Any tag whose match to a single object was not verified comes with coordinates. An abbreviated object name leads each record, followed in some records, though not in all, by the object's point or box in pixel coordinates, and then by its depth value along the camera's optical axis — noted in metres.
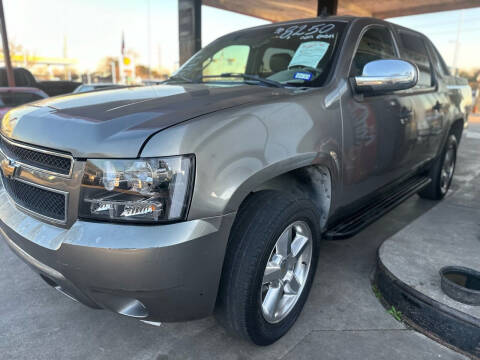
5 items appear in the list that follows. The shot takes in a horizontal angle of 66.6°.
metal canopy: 9.86
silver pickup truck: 1.49
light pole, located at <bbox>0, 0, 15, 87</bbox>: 10.46
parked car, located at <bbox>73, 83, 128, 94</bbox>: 10.61
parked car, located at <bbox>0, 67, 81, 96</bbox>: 14.75
